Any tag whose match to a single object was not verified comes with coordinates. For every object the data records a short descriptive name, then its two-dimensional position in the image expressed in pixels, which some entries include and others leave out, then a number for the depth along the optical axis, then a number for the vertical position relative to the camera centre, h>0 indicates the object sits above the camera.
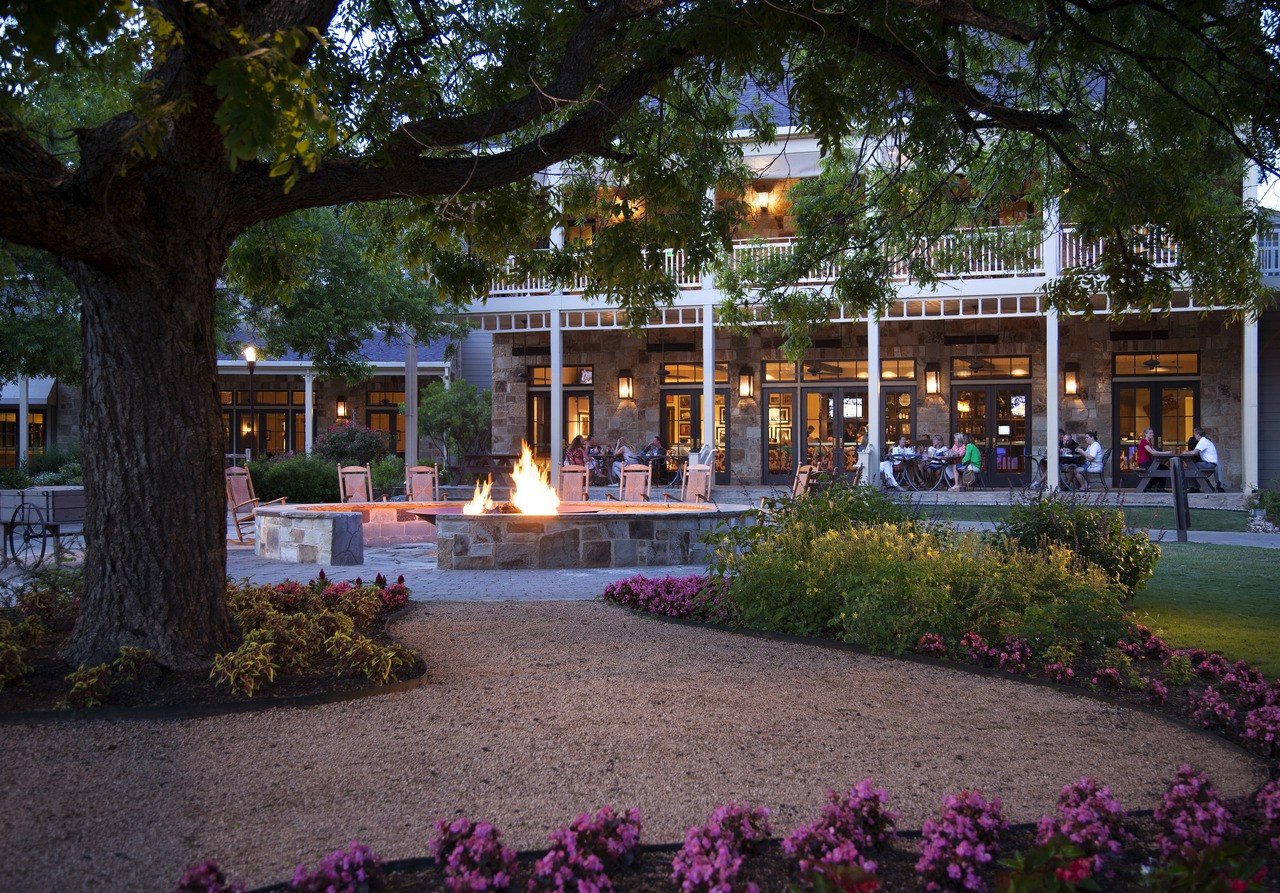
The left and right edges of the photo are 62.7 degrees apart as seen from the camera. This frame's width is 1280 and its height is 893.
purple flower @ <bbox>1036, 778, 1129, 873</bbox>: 3.00 -1.11
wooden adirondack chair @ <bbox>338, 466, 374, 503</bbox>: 16.09 -0.53
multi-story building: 19.56 +1.64
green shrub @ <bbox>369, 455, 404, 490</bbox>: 19.39 -0.42
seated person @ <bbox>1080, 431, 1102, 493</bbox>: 19.38 -0.10
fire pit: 10.80 -0.90
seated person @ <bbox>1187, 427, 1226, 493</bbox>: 18.84 -0.06
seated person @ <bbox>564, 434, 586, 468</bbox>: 20.83 -0.08
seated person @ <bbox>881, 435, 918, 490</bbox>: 20.00 -0.17
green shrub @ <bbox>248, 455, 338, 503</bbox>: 17.86 -0.50
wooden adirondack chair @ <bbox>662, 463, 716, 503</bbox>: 14.83 -0.47
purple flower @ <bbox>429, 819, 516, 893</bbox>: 2.79 -1.12
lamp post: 18.95 +1.71
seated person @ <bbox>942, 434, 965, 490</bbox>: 20.38 -0.11
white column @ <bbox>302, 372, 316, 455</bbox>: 25.35 +1.03
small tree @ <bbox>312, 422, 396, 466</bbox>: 21.12 +0.12
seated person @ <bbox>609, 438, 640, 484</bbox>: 20.73 -0.12
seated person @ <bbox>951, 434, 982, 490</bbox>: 20.47 -0.15
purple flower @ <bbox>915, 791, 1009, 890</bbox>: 2.87 -1.12
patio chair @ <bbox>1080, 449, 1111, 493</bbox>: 20.17 -0.42
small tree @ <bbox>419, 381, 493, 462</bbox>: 24.31 +0.80
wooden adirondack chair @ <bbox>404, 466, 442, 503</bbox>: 15.74 -0.48
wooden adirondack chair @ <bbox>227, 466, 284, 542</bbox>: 13.50 -0.58
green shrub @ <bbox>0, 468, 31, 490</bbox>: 19.58 -0.54
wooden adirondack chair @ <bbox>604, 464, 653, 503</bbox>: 15.14 -0.48
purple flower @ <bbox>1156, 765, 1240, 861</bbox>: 3.01 -1.11
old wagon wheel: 11.16 -0.78
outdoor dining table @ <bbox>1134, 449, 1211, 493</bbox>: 18.91 -0.37
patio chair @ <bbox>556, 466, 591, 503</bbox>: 15.18 -0.48
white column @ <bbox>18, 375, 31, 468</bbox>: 25.88 +0.84
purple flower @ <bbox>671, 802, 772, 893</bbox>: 2.78 -1.12
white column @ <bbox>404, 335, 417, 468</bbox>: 18.27 +0.70
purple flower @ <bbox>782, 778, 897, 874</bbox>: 2.89 -1.12
